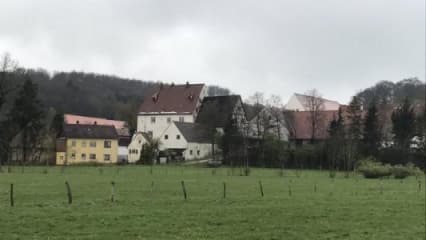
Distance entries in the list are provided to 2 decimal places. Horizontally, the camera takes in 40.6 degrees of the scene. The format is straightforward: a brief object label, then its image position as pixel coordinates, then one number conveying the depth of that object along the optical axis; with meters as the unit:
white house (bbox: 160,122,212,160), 106.06
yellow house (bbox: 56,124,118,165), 104.56
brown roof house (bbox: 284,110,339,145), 105.31
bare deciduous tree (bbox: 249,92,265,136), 100.34
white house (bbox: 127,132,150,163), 108.30
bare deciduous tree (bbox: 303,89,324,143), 104.62
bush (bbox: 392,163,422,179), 60.41
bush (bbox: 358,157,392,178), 60.20
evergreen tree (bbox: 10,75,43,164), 92.56
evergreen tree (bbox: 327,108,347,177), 80.94
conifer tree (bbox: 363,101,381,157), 88.88
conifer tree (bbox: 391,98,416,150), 91.06
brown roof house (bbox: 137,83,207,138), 121.44
